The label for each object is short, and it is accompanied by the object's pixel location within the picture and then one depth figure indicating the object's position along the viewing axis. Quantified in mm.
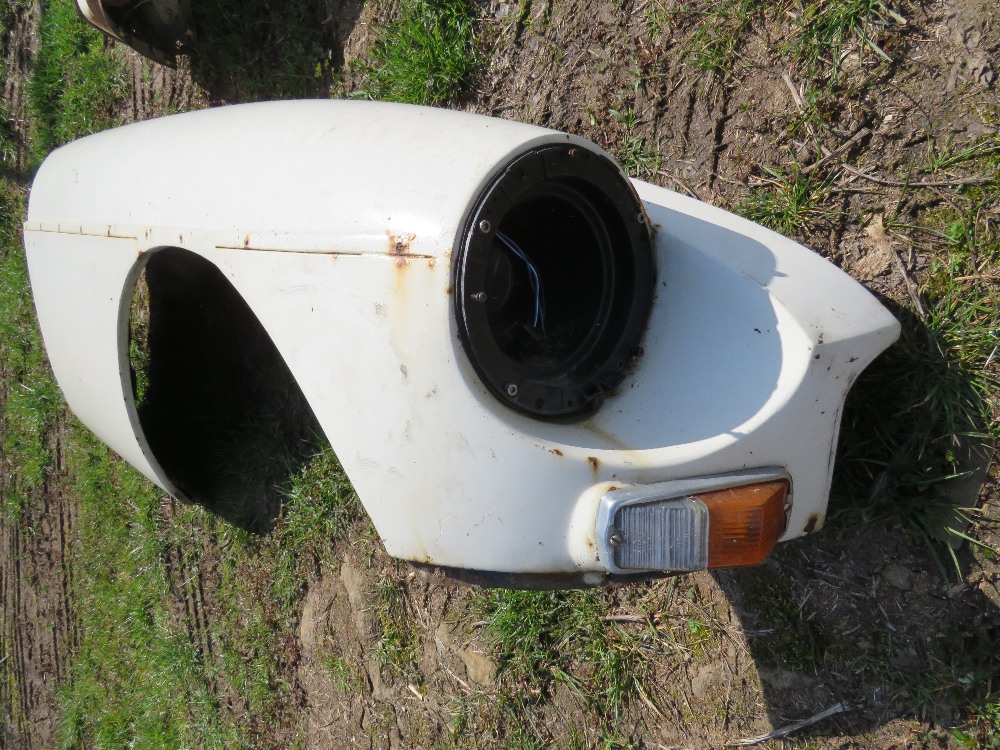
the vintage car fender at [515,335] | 1484
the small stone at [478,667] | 2744
